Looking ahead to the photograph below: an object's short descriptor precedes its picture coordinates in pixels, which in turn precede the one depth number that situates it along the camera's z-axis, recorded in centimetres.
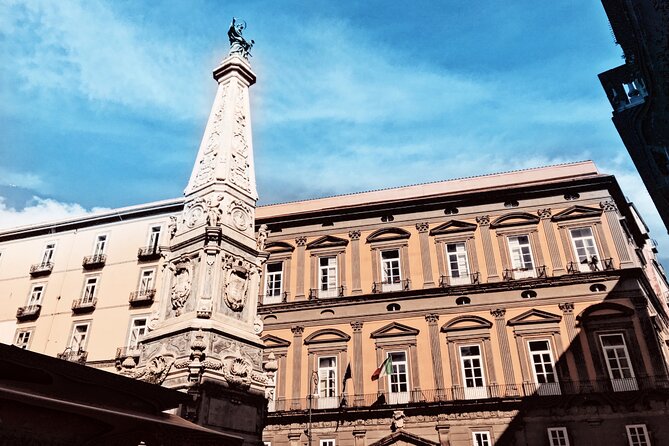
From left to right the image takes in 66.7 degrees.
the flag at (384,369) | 1912
